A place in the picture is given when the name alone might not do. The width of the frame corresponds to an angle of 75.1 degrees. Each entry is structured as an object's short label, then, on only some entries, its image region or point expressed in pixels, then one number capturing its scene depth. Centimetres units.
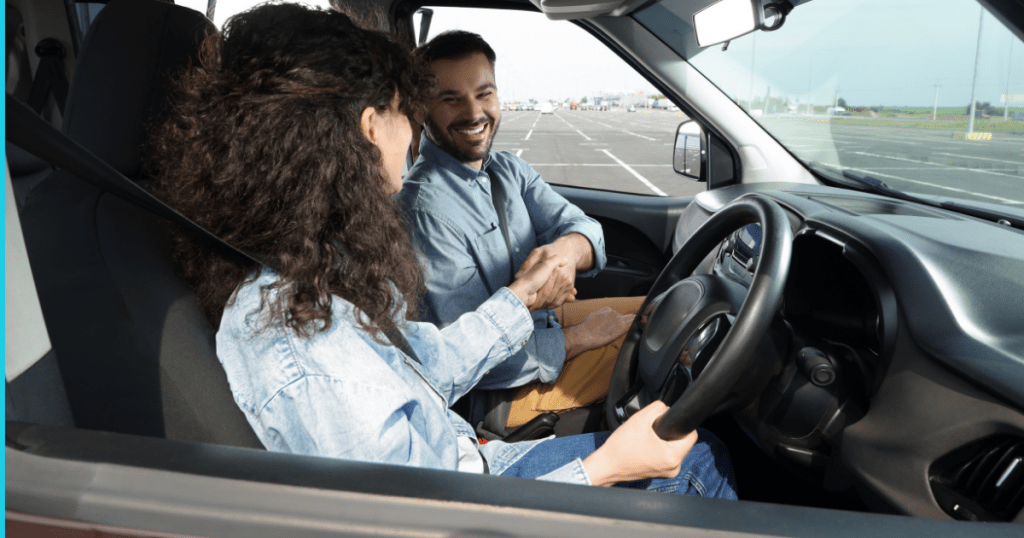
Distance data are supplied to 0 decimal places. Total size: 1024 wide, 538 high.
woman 91
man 183
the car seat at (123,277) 96
